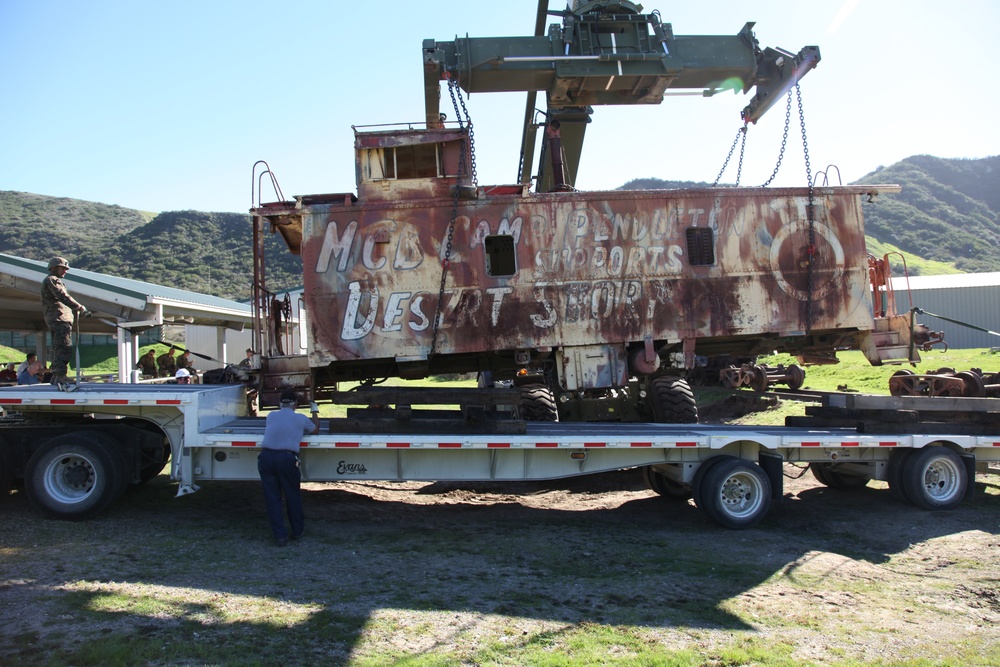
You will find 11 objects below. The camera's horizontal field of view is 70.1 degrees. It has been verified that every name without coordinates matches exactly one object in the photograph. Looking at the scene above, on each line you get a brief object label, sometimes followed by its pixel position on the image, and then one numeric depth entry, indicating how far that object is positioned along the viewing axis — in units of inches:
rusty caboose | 389.7
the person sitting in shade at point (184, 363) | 760.2
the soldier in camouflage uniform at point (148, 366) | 1077.4
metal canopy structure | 569.9
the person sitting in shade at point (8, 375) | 694.5
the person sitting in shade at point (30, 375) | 636.1
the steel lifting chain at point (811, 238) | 416.5
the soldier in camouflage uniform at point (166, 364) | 1091.3
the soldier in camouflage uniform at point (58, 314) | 357.7
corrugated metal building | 1487.5
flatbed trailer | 333.4
